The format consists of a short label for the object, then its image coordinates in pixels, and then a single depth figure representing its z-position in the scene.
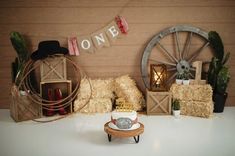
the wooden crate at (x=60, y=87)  3.87
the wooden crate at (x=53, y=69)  3.70
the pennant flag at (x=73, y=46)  3.96
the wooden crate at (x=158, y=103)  3.66
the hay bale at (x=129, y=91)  3.85
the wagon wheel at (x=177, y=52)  4.02
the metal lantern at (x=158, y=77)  3.67
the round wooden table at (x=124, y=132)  2.69
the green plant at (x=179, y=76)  3.81
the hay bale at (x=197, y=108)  3.58
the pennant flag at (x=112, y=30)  3.97
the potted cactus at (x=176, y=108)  3.64
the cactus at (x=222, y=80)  3.67
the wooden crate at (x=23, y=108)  3.44
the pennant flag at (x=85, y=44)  3.98
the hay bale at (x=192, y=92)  3.62
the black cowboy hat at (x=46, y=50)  3.62
